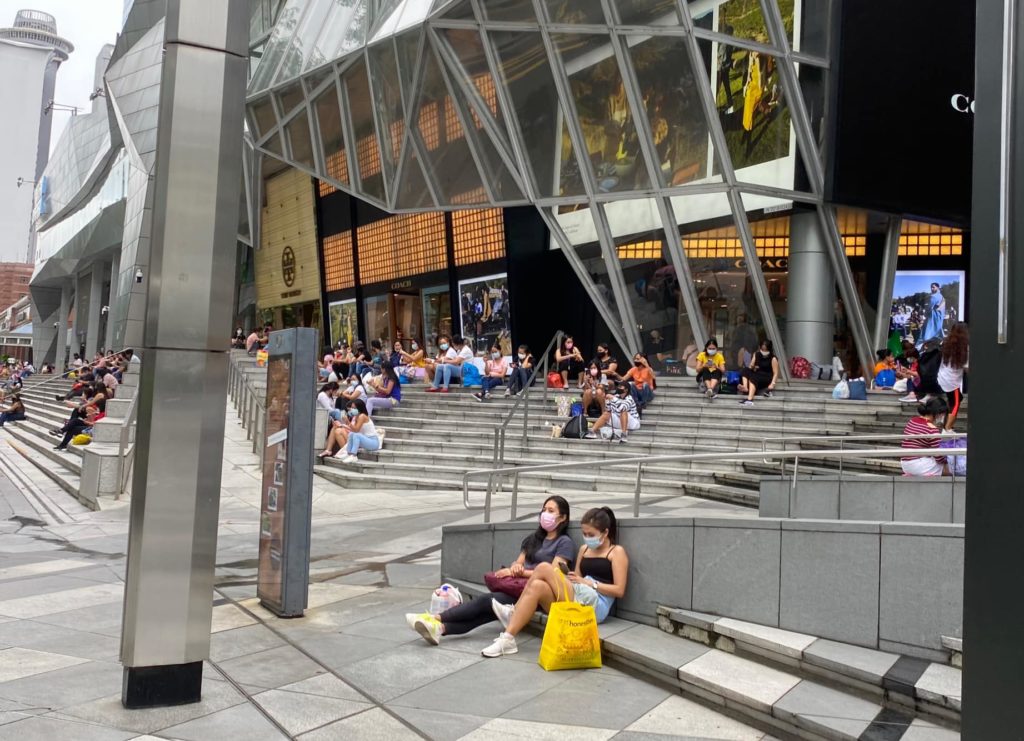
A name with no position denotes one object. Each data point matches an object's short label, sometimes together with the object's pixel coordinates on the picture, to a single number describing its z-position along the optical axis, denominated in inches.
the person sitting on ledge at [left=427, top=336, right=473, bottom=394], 805.9
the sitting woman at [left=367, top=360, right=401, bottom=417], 732.7
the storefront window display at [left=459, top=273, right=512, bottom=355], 994.7
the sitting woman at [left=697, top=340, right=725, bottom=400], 641.0
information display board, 270.5
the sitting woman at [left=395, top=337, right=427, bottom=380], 892.0
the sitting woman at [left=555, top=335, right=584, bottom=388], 751.7
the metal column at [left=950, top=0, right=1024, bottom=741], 103.1
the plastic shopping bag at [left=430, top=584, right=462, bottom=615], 255.9
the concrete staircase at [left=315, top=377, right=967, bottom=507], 499.2
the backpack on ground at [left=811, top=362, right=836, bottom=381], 733.9
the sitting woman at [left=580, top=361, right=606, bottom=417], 621.0
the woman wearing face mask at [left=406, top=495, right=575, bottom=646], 243.1
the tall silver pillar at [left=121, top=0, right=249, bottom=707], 188.9
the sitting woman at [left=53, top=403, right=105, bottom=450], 766.4
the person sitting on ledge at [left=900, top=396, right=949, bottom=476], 309.1
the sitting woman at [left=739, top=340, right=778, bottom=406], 627.5
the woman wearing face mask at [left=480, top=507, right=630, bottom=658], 242.8
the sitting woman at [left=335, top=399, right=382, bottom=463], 628.7
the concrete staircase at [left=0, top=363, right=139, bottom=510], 532.7
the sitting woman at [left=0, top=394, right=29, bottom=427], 1104.2
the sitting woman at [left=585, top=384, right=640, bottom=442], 596.1
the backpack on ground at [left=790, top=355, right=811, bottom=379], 724.7
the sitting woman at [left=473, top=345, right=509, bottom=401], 746.1
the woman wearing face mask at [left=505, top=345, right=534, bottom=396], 739.4
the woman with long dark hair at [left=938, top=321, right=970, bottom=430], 358.1
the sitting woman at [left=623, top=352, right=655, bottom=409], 645.3
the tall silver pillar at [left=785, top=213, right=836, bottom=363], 738.8
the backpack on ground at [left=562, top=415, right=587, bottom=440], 607.5
